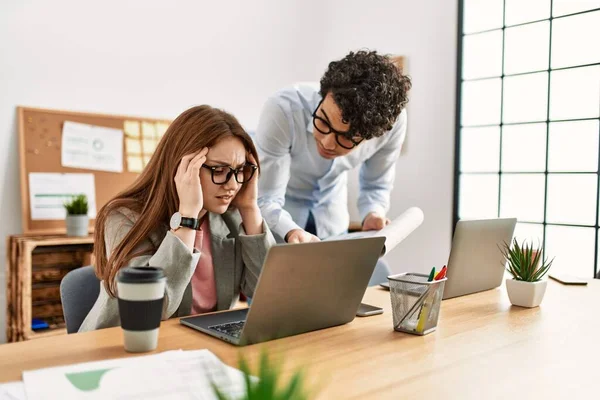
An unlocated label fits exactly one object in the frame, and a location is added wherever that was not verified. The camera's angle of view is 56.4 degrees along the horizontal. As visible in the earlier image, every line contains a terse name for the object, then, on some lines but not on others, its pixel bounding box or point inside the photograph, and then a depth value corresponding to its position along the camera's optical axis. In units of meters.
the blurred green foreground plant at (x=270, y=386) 0.39
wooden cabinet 3.07
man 1.73
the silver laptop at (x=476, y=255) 1.44
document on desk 0.78
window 3.41
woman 1.32
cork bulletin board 3.32
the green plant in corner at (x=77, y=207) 3.29
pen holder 1.16
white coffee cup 0.95
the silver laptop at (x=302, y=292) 1.01
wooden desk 0.85
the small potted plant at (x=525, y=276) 1.43
